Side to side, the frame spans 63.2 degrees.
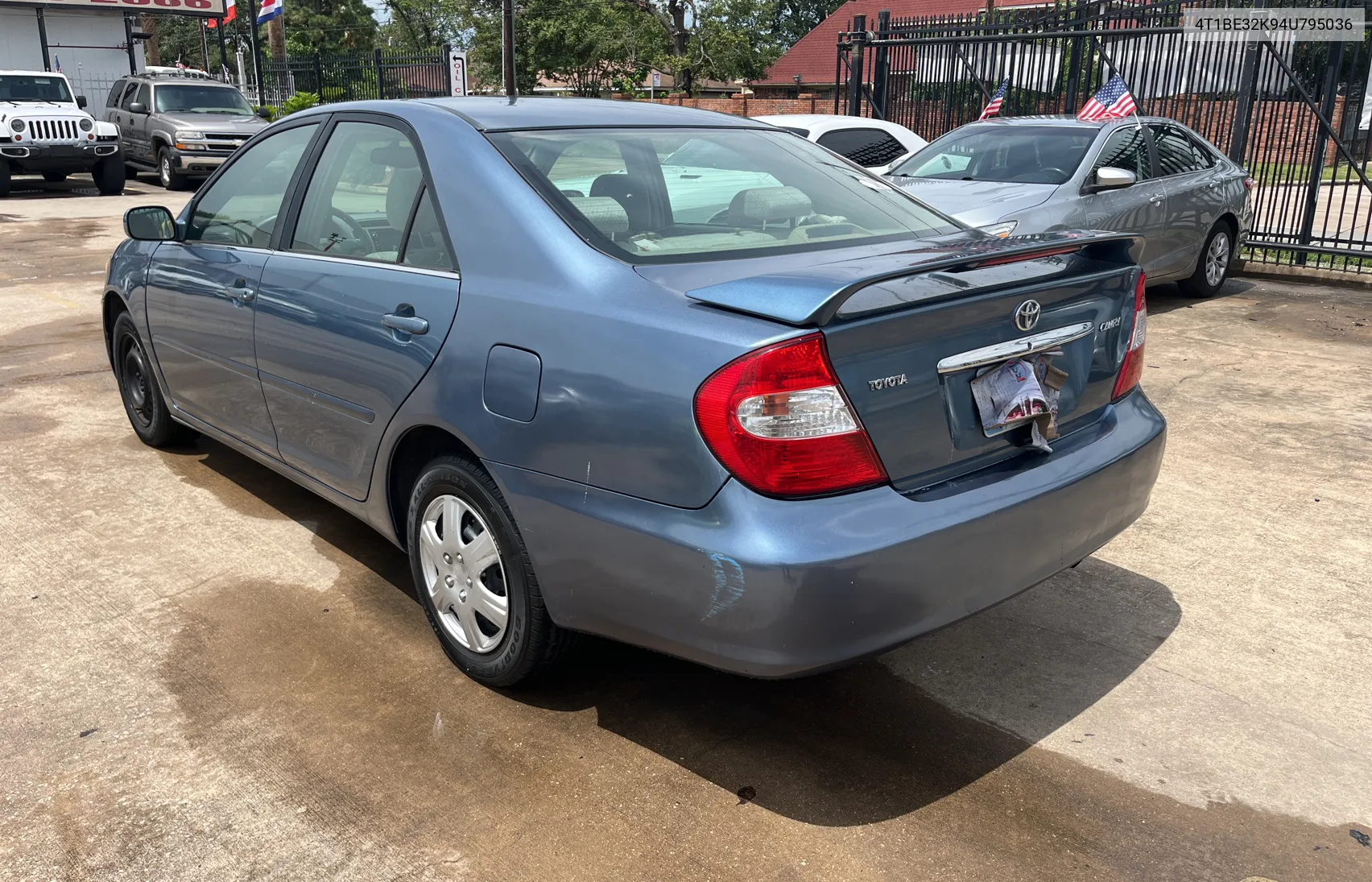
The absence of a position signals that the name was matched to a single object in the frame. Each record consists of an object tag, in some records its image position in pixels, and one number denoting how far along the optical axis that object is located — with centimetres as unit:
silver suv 1944
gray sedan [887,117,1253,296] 788
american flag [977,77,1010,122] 1209
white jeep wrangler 1803
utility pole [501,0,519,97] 2572
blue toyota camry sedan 244
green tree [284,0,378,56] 7788
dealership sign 2714
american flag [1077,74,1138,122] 1005
